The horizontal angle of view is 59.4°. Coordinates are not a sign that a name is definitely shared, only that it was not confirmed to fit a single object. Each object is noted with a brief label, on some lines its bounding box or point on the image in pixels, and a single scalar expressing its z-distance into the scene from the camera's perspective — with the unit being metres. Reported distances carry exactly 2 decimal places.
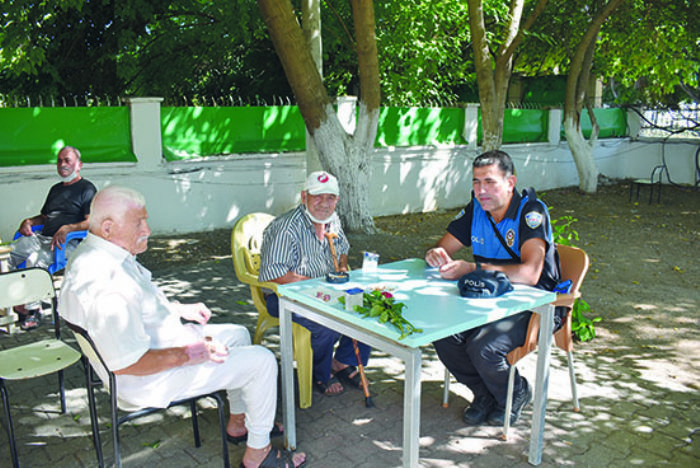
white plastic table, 2.72
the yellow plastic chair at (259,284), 3.89
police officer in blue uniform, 3.58
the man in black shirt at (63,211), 5.68
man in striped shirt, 3.99
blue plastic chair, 5.63
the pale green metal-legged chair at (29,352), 3.21
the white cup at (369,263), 3.87
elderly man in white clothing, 2.70
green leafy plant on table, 2.77
